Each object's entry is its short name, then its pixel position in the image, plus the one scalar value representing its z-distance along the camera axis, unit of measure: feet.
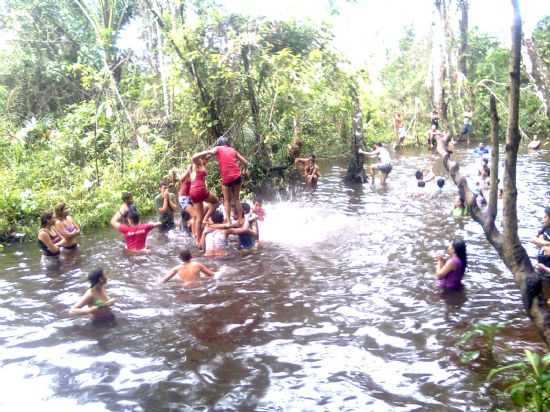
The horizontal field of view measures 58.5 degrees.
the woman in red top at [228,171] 31.17
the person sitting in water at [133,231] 31.40
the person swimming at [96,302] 21.13
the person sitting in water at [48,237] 29.30
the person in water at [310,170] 51.78
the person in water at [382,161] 55.98
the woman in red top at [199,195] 30.96
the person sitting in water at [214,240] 31.83
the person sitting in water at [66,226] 31.71
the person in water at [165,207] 35.68
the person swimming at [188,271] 25.33
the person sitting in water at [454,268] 23.03
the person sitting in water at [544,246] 24.18
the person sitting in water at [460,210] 38.74
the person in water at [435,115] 62.86
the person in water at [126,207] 32.71
